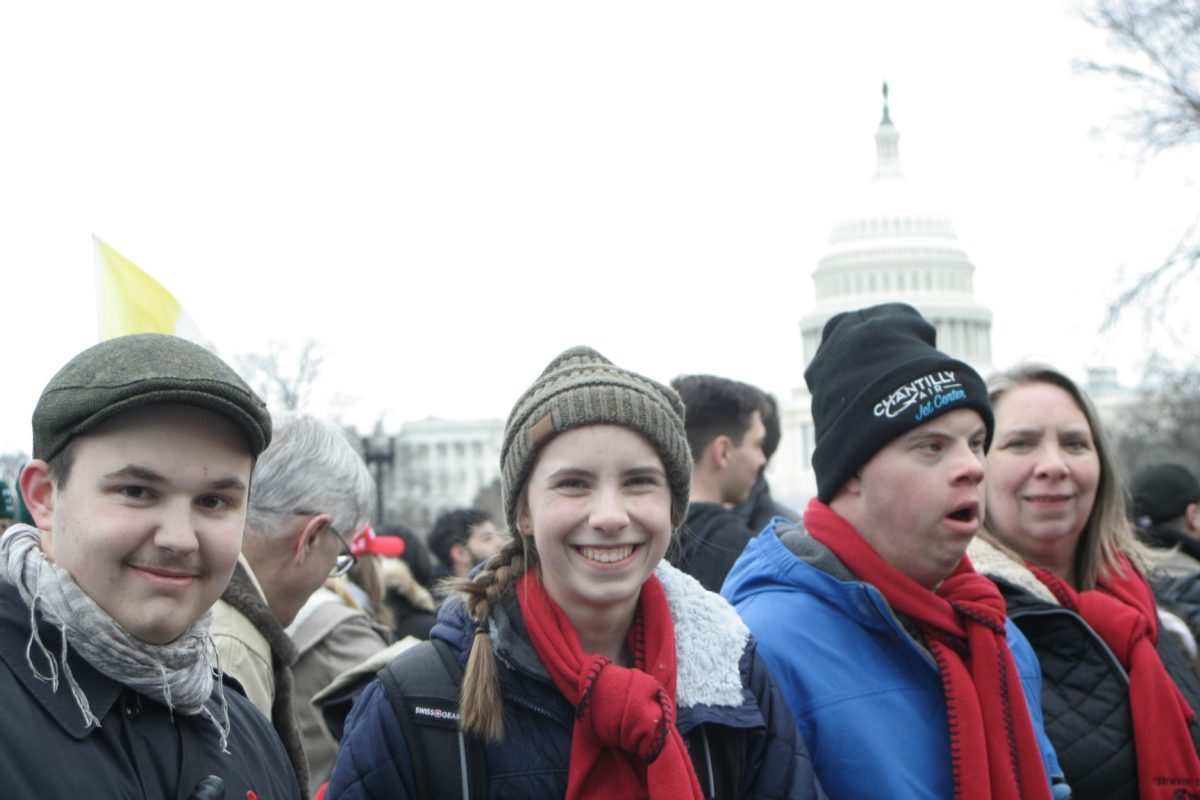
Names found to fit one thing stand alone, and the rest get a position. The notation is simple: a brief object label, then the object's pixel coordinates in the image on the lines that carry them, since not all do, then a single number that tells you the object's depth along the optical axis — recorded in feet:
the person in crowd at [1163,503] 21.42
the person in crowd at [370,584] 21.98
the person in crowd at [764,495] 22.44
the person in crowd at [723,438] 20.59
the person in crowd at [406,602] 24.44
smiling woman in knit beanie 9.65
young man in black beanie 11.36
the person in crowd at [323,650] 14.90
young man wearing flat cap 8.22
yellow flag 14.01
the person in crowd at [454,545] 27.43
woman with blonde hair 13.17
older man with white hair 12.91
